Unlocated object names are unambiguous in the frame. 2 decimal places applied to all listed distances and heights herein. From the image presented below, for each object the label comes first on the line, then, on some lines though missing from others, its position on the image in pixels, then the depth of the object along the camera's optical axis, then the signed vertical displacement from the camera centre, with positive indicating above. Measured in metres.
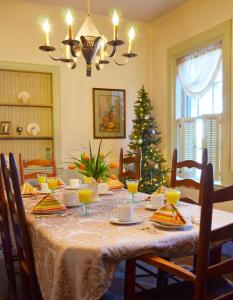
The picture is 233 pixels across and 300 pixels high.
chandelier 2.41 +0.78
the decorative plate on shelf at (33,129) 4.61 +0.17
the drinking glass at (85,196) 1.85 -0.33
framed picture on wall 5.00 +0.43
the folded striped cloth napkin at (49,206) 1.87 -0.40
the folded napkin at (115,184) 2.84 -0.41
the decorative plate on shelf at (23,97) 4.53 +0.63
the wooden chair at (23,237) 1.66 -0.54
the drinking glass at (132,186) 2.26 -0.33
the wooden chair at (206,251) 1.04 -0.39
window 4.13 +0.51
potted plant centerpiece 2.44 -0.21
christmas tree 4.65 -0.08
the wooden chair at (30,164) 3.29 -0.25
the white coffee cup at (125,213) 1.66 -0.39
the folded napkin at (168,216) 1.58 -0.39
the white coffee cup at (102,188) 2.62 -0.40
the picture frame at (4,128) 4.41 +0.18
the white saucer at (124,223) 1.64 -0.43
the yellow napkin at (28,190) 2.56 -0.41
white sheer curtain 4.11 +0.99
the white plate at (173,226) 1.55 -0.43
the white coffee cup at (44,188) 2.70 -0.41
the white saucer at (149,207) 2.01 -0.43
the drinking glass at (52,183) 2.48 -0.34
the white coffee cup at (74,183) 2.88 -0.39
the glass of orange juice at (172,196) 1.96 -0.35
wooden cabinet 4.50 +0.45
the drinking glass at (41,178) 2.82 -0.34
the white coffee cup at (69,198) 2.07 -0.38
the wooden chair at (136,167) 3.16 -0.28
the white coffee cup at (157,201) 2.03 -0.40
